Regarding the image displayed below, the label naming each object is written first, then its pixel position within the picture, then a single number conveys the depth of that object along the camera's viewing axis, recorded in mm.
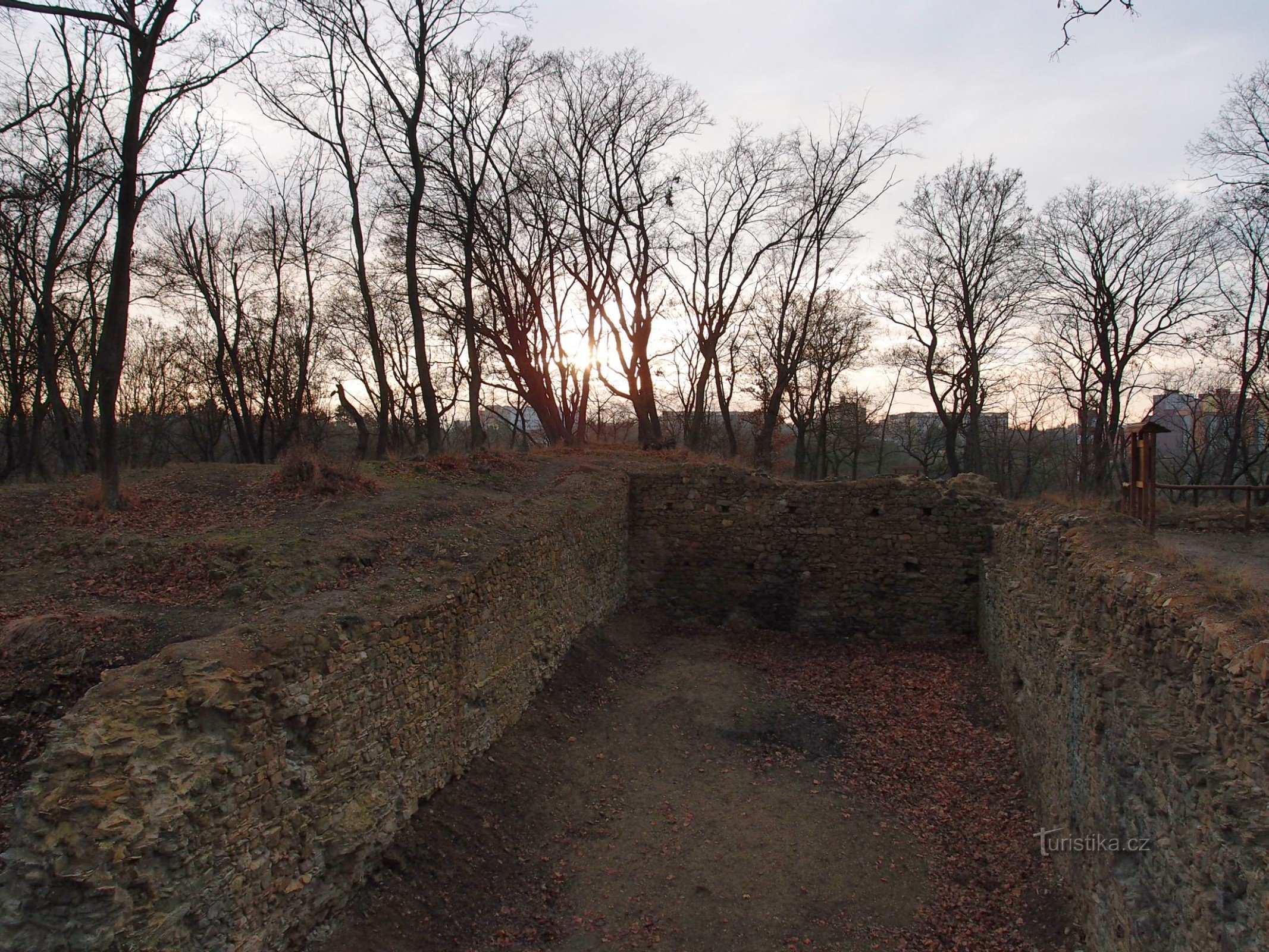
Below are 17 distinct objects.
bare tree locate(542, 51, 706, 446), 23625
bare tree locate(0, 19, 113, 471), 13500
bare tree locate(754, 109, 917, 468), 24281
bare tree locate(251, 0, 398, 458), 17906
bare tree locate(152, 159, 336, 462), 24641
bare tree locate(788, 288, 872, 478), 32000
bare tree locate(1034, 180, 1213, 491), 24434
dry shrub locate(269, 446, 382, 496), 11742
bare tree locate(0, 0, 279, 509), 10125
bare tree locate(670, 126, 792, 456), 25469
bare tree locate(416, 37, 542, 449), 20531
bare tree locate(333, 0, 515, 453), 17703
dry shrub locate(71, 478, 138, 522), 9930
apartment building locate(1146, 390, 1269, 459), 27797
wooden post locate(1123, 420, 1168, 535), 9867
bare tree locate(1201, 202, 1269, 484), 22469
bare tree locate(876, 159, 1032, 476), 25266
